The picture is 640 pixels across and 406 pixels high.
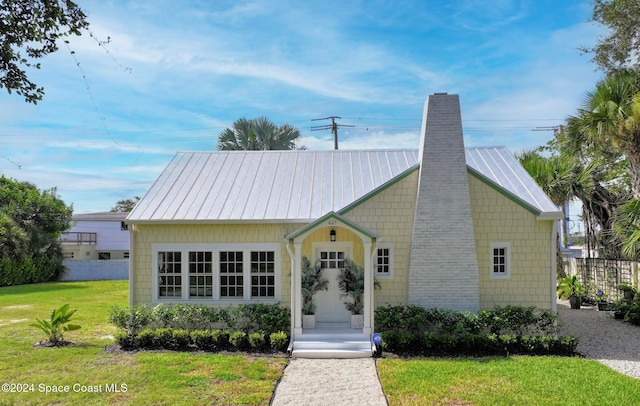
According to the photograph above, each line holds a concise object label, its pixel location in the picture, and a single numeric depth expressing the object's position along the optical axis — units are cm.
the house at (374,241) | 1205
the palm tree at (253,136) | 2508
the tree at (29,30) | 650
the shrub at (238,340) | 1130
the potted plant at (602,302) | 1656
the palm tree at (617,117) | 1487
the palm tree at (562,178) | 2008
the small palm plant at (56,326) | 1174
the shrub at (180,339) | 1138
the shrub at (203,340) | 1135
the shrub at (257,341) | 1122
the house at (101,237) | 3834
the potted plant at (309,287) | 1226
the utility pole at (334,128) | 3312
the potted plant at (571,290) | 1755
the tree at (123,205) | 6712
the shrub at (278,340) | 1116
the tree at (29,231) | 2794
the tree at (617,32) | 1869
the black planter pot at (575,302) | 1750
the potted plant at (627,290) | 1568
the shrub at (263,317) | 1178
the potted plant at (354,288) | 1218
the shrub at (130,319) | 1201
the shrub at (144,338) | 1138
